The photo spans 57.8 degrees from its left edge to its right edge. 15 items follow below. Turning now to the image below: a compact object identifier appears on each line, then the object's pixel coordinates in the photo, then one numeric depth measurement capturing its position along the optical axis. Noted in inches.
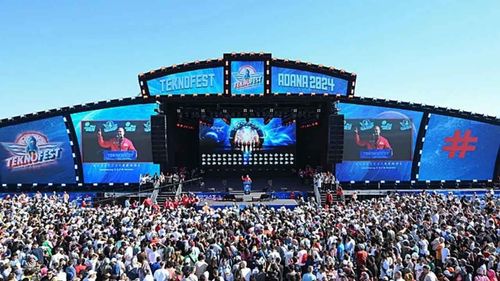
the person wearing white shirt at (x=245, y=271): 391.5
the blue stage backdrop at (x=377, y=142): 1300.4
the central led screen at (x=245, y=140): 1421.0
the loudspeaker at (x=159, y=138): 1146.0
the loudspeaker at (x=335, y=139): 1165.1
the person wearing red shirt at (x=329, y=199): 1056.5
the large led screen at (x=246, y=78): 1179.9
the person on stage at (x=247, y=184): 1190.2
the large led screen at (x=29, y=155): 1332.4
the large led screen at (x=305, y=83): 1190.3
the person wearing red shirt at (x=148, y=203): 952.9
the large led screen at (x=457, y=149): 1341.0
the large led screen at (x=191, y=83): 1191.6
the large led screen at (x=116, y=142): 1301.7
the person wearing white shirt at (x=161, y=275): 378.9
